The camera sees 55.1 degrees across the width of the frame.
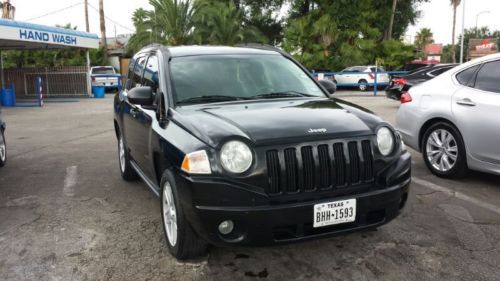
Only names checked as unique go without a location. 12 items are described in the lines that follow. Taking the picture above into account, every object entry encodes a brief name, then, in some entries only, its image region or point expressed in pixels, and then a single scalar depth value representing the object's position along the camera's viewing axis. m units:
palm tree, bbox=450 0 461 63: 49.75
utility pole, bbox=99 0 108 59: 34.67
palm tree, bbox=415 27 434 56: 63.90
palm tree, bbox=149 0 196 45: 27.75
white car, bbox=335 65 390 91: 24.80
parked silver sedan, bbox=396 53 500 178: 5.10
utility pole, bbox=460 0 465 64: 39.60
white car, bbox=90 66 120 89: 26.09
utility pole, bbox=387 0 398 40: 33.59
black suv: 3.04
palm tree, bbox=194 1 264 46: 29.50
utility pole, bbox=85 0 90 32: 42.31
